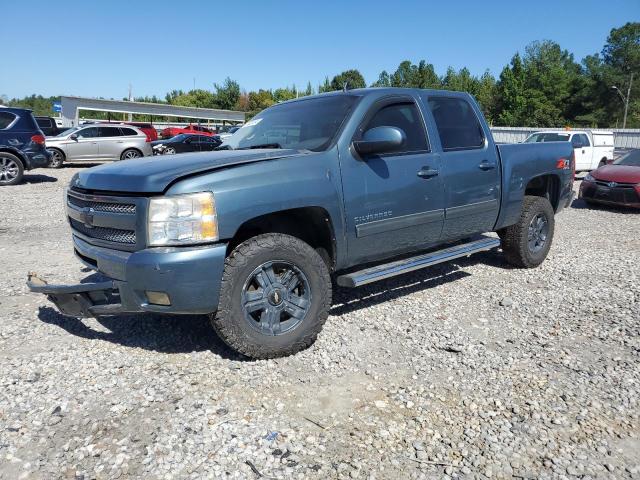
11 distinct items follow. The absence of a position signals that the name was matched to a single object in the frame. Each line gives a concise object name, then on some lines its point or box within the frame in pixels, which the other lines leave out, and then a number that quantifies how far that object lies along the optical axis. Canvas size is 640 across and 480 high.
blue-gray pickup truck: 3.08
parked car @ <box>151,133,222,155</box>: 20.67
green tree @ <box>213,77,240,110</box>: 77.75
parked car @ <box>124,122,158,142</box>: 21.59
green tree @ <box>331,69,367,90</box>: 100.67
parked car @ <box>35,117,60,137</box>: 21.72
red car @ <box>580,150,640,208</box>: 10.38
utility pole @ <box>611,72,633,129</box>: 64.61
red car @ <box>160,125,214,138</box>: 36.03
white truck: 16.70
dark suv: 12.47
